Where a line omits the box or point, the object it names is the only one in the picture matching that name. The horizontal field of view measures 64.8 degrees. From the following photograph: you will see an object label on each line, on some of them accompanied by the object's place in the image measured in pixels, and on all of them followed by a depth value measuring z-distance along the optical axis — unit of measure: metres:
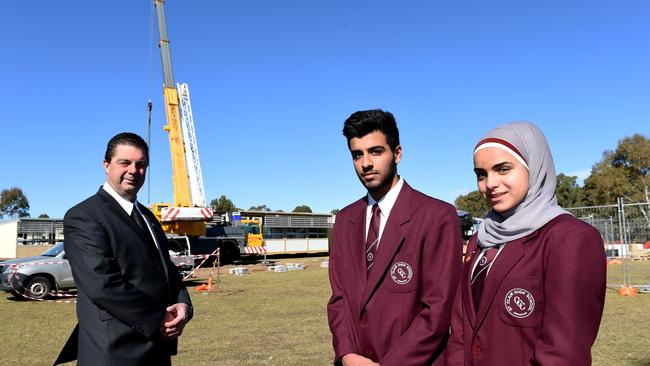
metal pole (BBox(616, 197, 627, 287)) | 13.44
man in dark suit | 2.53
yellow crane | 24.16
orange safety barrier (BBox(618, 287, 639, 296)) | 12.32
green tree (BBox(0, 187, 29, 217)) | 66.82
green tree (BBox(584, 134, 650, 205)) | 48.12
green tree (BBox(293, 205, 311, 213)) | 94.54
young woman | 1.75
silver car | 12.76
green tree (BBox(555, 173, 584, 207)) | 57.78
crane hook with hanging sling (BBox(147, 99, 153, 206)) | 27.23
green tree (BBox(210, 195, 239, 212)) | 69.06
